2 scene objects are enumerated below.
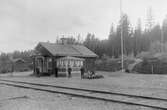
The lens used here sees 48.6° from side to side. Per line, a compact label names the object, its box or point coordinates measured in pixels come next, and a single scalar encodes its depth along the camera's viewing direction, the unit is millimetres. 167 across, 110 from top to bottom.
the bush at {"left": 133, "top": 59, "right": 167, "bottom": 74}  31031
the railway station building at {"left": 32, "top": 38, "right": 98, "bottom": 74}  29469
